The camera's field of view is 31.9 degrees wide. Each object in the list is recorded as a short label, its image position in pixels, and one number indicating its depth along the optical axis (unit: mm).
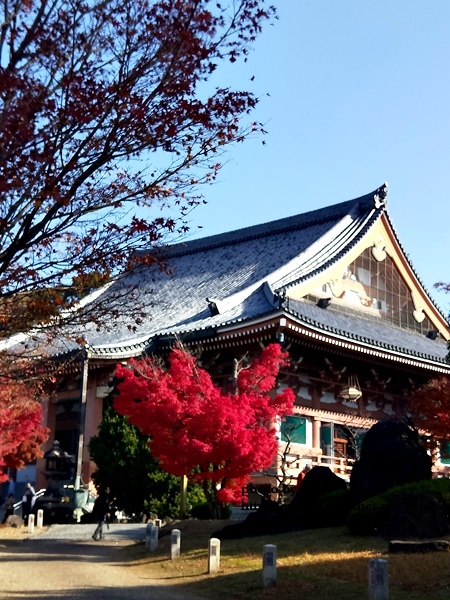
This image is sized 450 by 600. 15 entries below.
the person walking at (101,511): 20267
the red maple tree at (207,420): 18188
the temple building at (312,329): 27281
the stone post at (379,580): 9547
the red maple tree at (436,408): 18797
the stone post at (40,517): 24625
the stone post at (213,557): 13508
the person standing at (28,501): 26438
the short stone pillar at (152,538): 17266
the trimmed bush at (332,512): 17453
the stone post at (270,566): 11703
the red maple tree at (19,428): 24469
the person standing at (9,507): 27875
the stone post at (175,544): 15539
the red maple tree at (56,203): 8211
